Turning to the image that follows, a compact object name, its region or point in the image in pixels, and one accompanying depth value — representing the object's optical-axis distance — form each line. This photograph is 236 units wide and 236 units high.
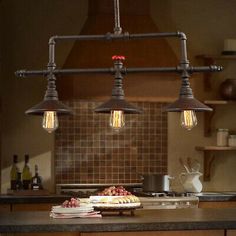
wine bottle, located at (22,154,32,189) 7.67
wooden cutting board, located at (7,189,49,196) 7.42
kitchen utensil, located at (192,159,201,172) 7.80
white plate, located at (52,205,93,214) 4.86
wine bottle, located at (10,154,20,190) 7.64
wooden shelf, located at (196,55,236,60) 7.90
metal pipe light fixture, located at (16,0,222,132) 4.53
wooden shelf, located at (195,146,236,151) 7.75
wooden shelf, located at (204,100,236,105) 7.79
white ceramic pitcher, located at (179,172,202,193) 7.57
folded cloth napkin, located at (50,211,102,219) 4.85
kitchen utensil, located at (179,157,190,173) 8.04
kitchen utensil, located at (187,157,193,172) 8.03
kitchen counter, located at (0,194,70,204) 7.14
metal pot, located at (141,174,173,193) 7.46
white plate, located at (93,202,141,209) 5.06
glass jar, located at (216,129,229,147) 7.93
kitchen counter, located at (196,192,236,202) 7.35
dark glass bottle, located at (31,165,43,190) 7.60
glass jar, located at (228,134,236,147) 7.88
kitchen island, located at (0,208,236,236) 4.47
